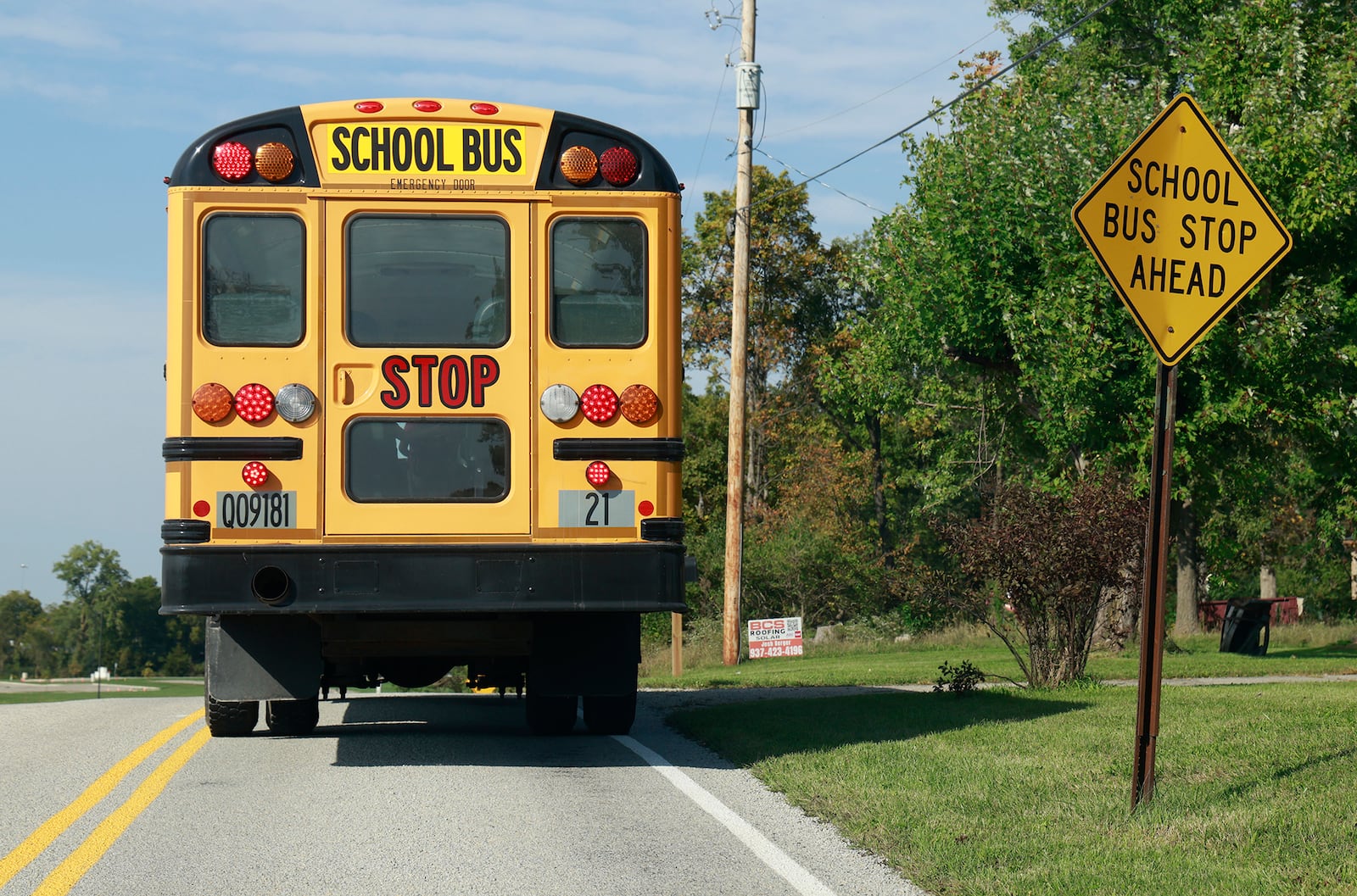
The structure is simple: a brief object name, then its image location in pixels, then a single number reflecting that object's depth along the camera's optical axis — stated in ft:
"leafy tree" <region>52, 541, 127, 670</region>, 477.77
